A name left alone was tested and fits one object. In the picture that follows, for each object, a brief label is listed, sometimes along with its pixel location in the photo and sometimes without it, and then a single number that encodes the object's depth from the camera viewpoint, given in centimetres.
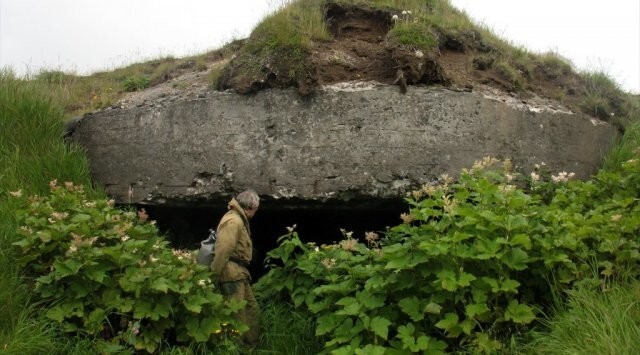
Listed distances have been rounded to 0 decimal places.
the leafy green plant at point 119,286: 423
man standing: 478
